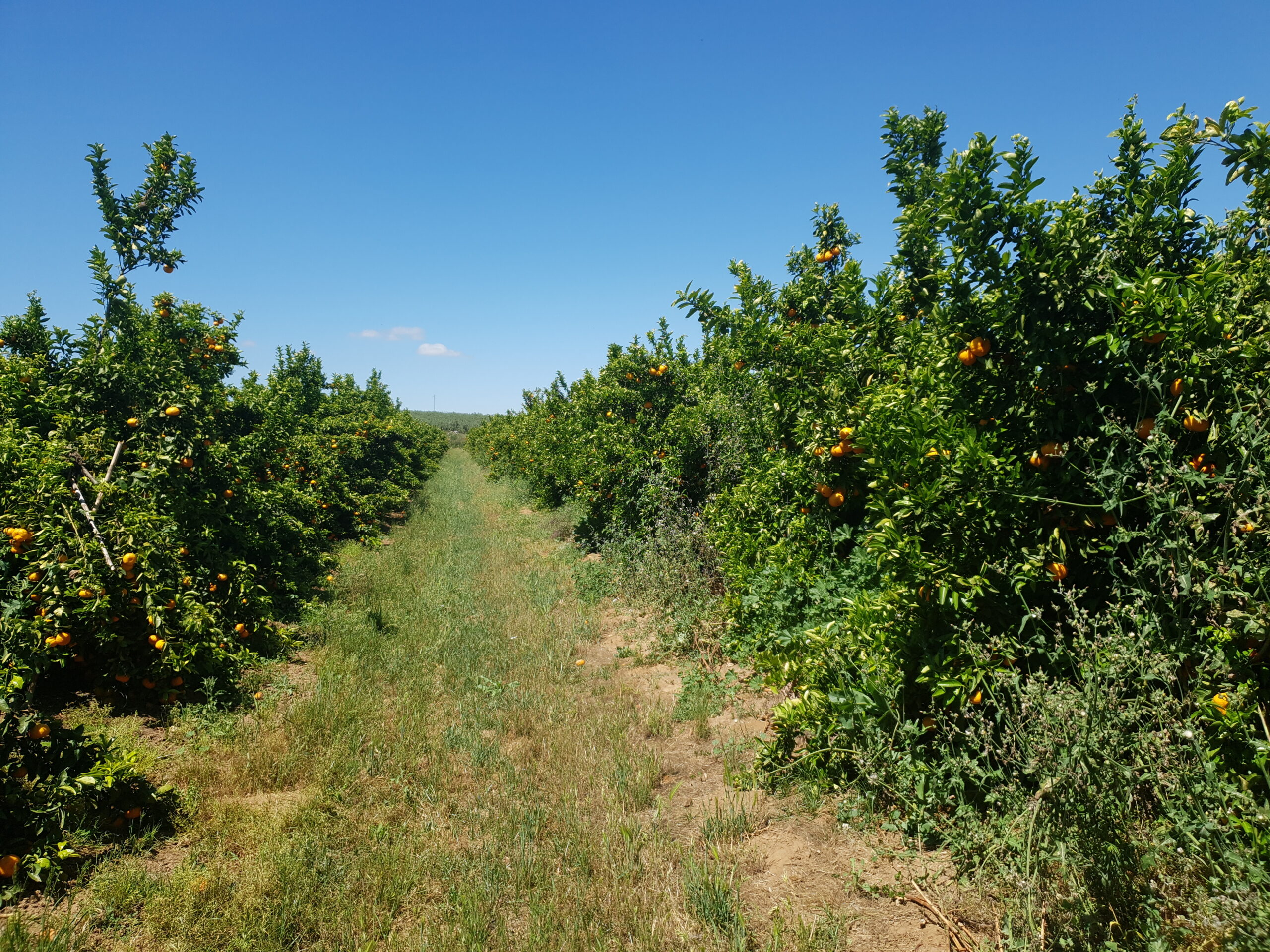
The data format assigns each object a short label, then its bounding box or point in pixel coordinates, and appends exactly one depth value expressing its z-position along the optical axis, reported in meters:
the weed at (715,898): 2.56
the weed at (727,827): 3.17
